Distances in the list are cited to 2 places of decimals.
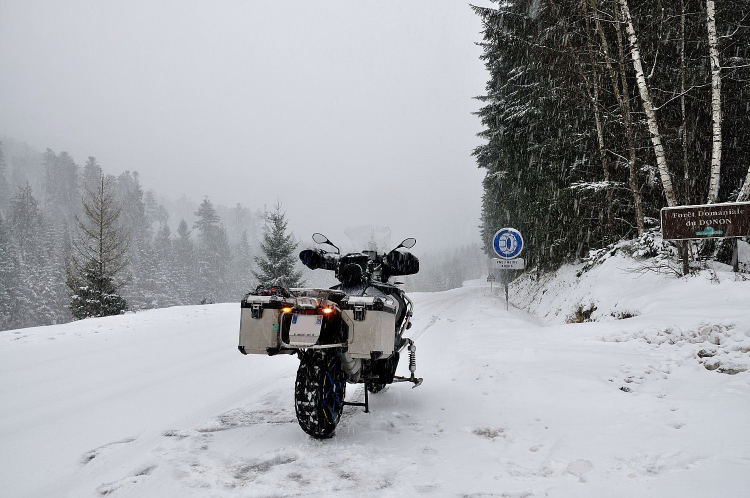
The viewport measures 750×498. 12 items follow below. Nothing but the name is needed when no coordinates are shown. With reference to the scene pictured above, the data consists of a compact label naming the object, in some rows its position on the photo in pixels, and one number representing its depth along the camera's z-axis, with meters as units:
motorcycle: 3.50
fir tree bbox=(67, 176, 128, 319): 20.33
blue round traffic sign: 13.71
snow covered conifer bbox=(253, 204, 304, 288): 25.53
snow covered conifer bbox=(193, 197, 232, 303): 61.69
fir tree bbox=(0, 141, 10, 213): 88.19
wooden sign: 7.26
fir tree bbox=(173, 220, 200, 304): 56.38
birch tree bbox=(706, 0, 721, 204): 9.55
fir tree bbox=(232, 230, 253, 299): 67.94
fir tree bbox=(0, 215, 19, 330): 41.53
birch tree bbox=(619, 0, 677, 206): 9.81
